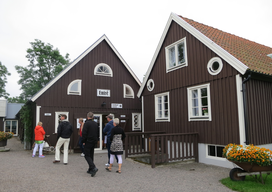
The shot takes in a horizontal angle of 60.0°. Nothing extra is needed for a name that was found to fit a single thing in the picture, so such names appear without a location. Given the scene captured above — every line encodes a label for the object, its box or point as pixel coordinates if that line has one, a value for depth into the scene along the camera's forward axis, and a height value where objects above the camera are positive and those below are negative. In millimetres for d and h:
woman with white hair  7398 -805
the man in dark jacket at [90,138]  7031 -618
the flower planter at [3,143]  13688 -1422
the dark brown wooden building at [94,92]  13375 +1561
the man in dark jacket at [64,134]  8898 -615
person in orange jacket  10970 -884
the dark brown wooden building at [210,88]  8234 +1173
